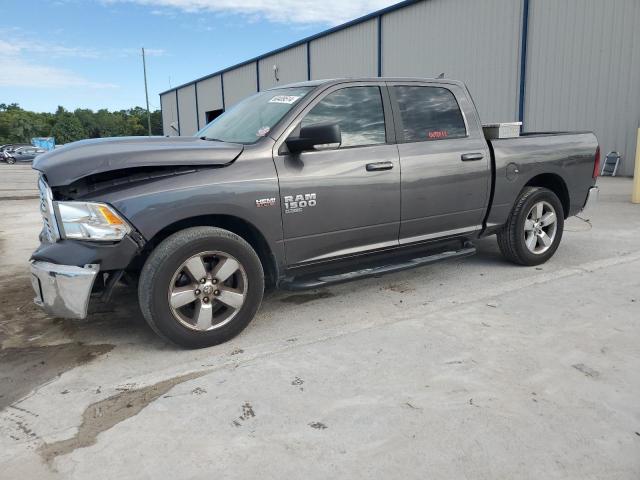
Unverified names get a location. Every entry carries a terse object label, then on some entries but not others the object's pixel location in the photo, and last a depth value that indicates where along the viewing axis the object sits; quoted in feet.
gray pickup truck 10.69
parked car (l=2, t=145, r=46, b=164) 116.78
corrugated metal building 43.29
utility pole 159.84
